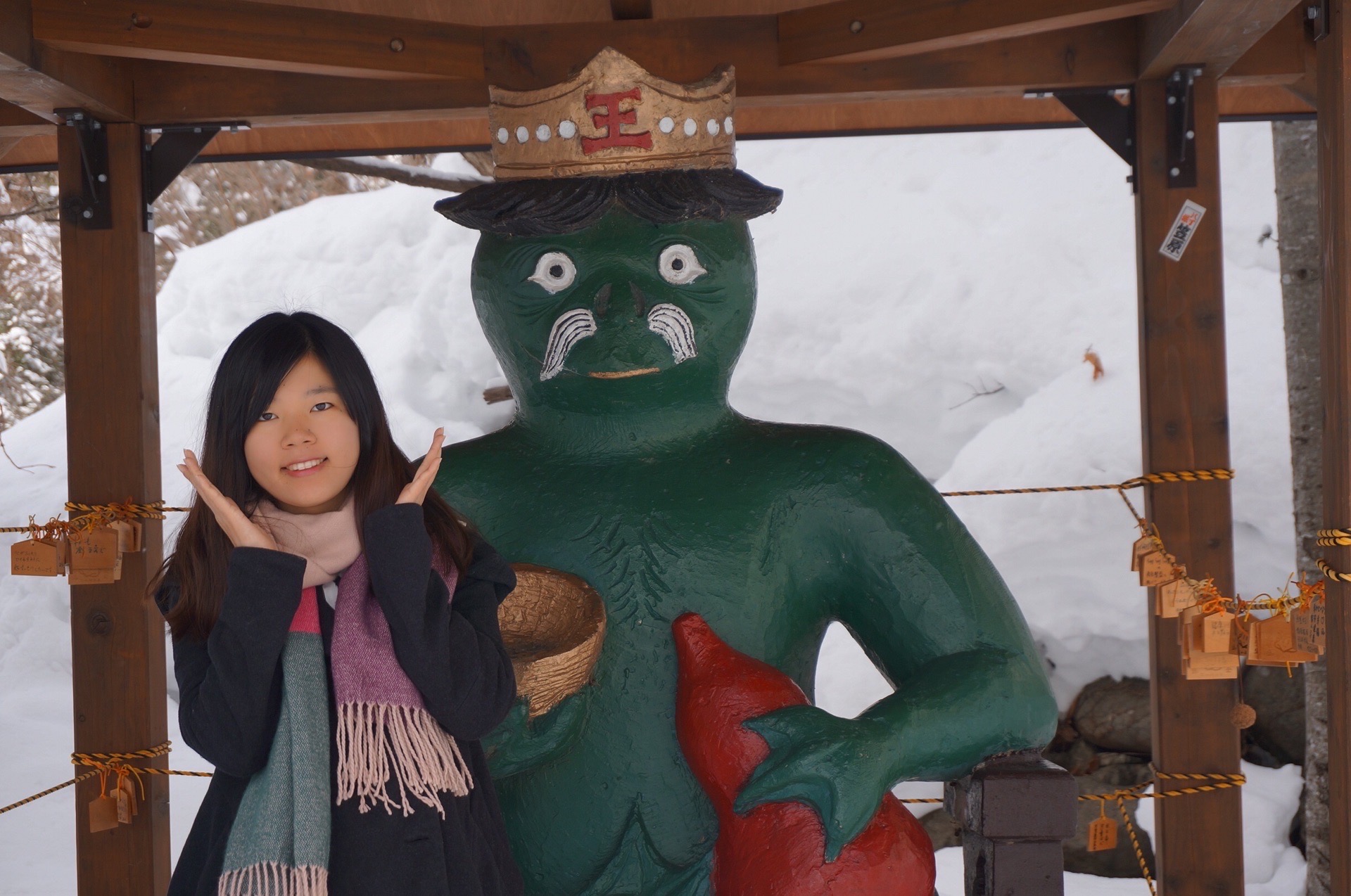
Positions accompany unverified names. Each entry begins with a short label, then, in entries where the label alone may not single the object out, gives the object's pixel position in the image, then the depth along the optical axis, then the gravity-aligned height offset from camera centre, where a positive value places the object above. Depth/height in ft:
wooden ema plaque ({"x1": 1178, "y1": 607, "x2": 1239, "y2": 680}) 8.21 -1.31
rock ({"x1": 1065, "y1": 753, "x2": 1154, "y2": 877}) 14.64 -4.17
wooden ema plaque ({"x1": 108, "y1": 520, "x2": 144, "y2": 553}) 9.23 -0.47
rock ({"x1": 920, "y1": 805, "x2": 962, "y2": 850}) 15.52 -4.51
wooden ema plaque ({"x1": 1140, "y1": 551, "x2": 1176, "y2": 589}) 8.69 -0.88
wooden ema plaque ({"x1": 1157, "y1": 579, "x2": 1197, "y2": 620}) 8.46 -1.04
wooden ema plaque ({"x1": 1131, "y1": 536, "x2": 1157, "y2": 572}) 8.80 -0.75
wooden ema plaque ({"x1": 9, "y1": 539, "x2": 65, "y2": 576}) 9.18 -0.61
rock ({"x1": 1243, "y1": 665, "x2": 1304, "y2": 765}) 15.30 -3.23
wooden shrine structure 8.51 +2.35
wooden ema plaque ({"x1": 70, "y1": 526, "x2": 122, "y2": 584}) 9.09 -0.60
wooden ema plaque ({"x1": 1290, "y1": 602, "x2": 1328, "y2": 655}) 7.52 -1.13
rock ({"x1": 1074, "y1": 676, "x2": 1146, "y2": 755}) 15.20 -3.21
